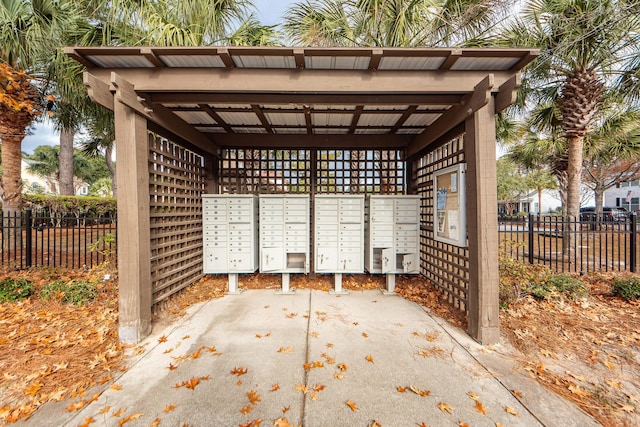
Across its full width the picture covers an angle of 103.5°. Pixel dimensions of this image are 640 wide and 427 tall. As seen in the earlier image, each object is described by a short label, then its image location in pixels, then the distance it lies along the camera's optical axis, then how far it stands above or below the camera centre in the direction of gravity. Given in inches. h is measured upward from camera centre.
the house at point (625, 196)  864.2 +46.2
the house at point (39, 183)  974.5 +139.7
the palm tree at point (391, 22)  172.6 +137.9
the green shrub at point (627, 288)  145.9 -46.7
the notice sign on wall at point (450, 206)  123.4 +2.6
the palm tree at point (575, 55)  169.2 +116.7
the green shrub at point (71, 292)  142.7 -43.8
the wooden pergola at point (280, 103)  102.5 +53.1
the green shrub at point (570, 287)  147.0 -45.9
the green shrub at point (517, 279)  143.7 -42.2
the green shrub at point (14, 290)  141.3 -42.1
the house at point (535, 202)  1154.7 +43.2
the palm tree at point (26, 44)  169.9 +118.2
